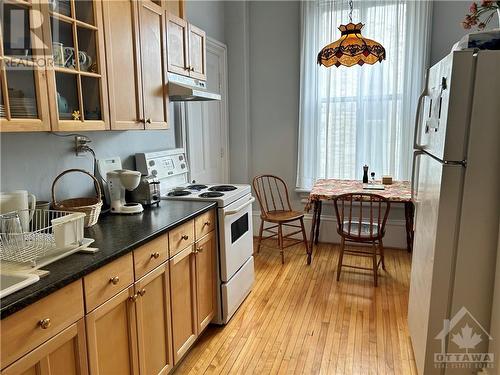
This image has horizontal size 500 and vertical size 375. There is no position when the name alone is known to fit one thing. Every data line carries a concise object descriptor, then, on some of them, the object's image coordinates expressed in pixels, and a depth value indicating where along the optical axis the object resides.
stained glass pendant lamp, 3.04
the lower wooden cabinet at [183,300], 2.03
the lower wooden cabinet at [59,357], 1.13
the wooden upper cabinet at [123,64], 1.96
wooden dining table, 3.40
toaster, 2.38
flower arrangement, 1.92
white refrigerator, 1.61
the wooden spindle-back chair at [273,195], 4.35
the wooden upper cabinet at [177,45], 2.53
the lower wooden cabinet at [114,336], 1.43
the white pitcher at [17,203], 1.62
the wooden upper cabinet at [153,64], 2.24
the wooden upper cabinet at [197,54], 2.83
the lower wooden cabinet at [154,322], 1.73
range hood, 2.54
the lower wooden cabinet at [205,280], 2.29
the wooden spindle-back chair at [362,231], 3.13
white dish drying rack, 1.35
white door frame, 4.21
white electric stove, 2.53
